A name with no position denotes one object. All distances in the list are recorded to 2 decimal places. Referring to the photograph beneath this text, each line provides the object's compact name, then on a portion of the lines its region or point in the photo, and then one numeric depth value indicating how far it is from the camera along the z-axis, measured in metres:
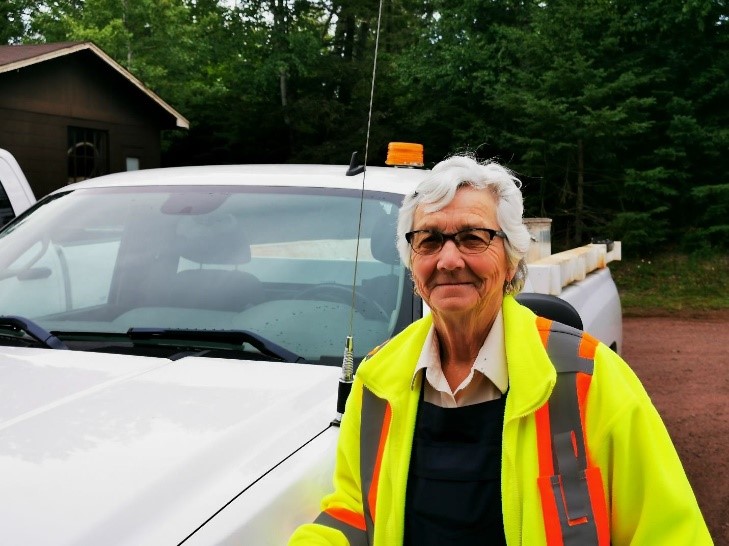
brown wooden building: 20.58
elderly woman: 1.62
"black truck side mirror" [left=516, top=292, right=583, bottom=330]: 2.80
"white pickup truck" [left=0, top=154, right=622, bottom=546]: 1.66
